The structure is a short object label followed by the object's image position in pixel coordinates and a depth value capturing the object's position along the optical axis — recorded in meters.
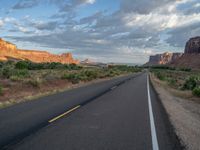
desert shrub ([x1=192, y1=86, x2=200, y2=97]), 12.13
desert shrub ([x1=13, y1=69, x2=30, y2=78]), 20.33
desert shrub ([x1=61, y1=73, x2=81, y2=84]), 19.99
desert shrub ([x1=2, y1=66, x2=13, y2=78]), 18.55
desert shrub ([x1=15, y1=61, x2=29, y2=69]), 43.46
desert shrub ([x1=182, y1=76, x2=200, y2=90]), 16.28
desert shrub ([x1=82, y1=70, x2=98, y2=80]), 26.07
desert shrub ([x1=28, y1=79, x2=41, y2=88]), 13.70
